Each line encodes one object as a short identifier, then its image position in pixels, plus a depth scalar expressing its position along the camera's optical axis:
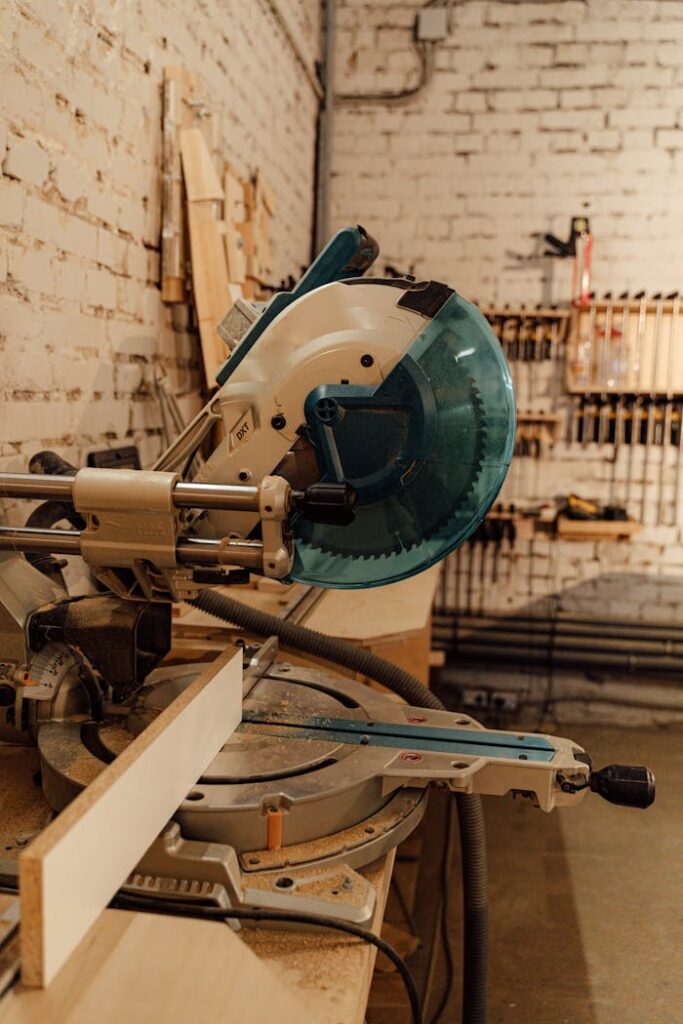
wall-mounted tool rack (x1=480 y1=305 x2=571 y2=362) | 4.04
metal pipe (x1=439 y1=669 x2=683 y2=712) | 4.23
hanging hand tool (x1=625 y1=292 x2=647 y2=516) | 3.91
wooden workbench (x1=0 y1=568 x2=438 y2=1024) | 0.74
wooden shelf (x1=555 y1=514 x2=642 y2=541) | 3.99
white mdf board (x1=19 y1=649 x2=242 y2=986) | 0.69
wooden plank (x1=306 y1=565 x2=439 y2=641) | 2.07
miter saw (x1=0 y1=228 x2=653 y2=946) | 1.04
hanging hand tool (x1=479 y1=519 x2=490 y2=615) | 4.14
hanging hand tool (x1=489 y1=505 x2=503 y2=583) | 4.10
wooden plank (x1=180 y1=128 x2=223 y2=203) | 2.30
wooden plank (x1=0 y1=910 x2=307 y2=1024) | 0.73
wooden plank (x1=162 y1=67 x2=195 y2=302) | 2.27
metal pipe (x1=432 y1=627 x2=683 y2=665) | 4.10
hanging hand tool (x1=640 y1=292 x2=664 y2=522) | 3.95
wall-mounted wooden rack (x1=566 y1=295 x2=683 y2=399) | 3.95
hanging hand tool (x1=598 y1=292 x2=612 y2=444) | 3.96
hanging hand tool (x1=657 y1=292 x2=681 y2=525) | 3.91
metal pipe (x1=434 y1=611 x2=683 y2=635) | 4.14
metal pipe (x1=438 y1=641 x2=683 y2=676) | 4.11
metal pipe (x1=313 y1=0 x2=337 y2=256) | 4.14
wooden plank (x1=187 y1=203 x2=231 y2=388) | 2.33
